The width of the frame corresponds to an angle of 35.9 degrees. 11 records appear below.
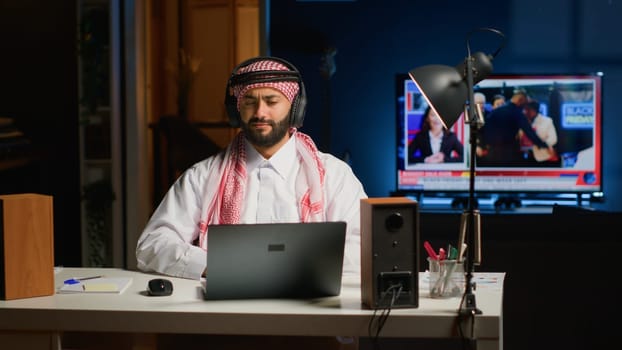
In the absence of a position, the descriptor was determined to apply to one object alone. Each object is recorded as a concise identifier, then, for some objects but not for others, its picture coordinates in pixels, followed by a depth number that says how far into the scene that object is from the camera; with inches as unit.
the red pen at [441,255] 101.3
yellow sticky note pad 105.5
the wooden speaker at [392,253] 94.7
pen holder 100.0
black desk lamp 95.7
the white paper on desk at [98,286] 105.4
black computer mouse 103.2
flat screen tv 250.8
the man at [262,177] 130.0
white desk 93.4
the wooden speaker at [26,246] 100.4
